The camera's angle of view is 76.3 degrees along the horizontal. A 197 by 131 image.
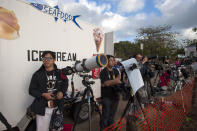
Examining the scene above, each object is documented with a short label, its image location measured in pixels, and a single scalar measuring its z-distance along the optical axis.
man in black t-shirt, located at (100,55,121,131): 2.51
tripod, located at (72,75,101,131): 2.03
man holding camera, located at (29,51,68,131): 1.96
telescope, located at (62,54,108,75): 1.70
